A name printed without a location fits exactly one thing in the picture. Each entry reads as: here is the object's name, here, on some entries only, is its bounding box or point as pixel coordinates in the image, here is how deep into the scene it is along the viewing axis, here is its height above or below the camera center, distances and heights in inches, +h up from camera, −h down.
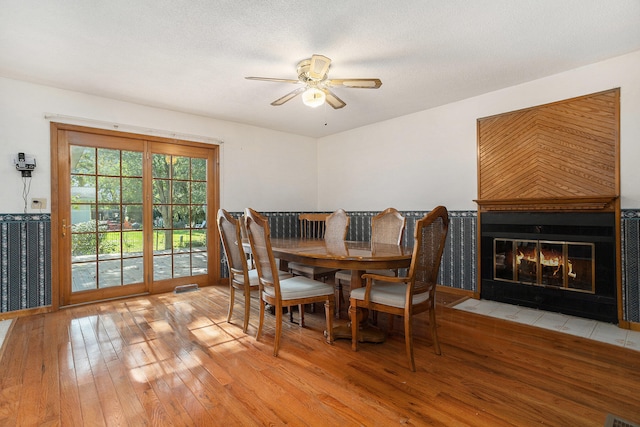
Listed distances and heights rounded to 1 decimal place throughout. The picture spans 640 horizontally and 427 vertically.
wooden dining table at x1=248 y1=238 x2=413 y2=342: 81.0 -11.6
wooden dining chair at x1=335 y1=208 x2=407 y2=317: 115.7 -7.3
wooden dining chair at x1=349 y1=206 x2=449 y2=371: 78.3 -20.9
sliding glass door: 136.8 +0.4
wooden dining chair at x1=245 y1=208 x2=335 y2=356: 86.7 -21.8
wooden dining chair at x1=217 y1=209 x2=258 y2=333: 103.7 -15.6
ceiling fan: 96.1 +45.5
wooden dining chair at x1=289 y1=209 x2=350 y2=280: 114.2 -9.4
